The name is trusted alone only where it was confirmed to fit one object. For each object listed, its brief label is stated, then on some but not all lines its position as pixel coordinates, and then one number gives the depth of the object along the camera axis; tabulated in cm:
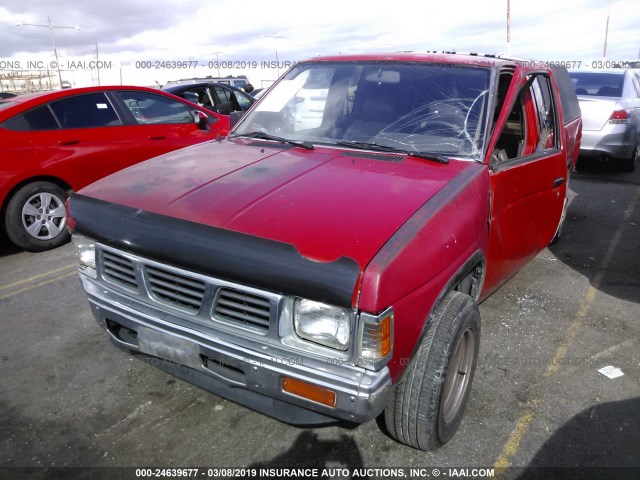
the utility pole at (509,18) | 2033
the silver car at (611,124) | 799
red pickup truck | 197
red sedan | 508
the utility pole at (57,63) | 4336
